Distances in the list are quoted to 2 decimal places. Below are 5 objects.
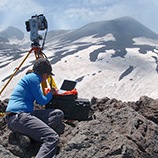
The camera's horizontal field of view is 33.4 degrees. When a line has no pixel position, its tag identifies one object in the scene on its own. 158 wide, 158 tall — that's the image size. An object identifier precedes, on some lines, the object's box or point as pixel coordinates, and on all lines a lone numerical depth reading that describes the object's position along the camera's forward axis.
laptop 4.76
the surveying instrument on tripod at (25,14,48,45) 5.83
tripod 5.73
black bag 4.57
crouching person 3.83
